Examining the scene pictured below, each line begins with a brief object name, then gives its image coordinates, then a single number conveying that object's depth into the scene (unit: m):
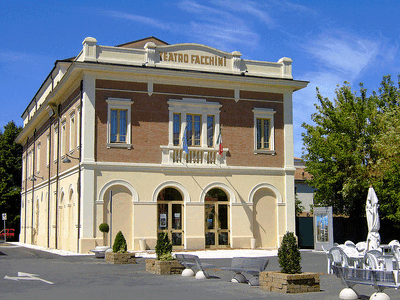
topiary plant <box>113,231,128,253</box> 20.78
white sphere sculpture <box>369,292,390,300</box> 10.22
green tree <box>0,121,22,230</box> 55.44
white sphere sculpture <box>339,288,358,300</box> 11.09
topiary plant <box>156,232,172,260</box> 16.53
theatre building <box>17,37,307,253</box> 27.53
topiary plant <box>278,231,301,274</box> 12.44
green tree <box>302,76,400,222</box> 32.09
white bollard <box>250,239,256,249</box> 29.44
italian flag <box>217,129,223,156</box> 28.97
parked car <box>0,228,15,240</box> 54.69
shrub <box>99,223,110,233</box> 26.05
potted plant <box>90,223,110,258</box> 23.52
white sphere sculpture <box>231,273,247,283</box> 14.36
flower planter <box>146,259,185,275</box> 16.22
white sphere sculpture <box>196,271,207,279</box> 15.16
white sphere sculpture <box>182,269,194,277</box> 15.64
